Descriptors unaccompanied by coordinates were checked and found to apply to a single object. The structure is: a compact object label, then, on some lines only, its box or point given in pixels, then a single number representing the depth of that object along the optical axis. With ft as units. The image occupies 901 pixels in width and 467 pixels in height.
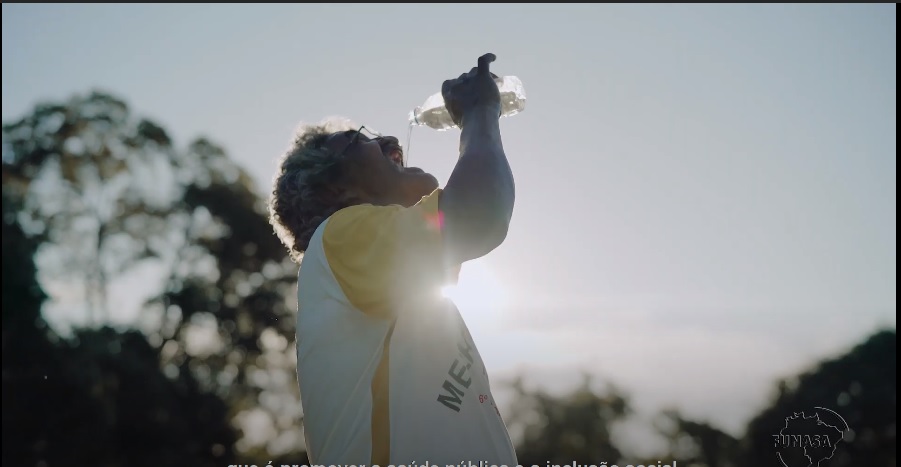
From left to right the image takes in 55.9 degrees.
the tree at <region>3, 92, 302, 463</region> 75.56
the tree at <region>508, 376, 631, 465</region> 116.06
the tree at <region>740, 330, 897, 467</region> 108.27
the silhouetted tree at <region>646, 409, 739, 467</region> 114.93
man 8.13
